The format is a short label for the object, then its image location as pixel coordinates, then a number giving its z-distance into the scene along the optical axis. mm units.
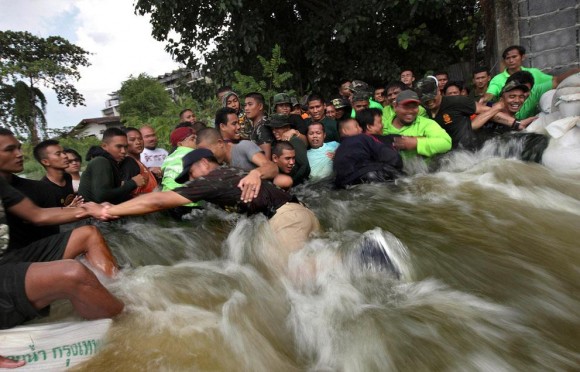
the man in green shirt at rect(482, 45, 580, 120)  5535
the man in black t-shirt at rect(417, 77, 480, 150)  5121
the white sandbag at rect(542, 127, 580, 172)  4474
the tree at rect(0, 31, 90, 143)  23281
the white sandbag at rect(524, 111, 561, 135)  4867
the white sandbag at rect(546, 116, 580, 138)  4512
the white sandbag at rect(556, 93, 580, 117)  4547
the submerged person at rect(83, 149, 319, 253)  3201
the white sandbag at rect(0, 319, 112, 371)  2045
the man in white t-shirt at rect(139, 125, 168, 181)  6355
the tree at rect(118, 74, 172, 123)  30408
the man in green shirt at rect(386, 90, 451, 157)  4633
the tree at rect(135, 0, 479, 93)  10180
